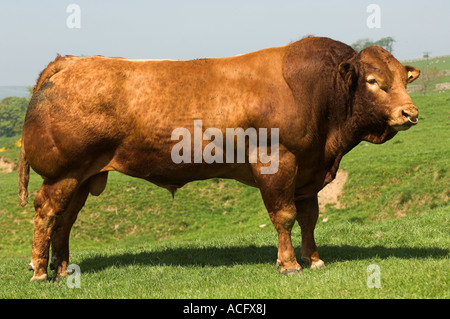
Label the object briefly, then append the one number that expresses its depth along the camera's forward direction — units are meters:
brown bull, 6.76
